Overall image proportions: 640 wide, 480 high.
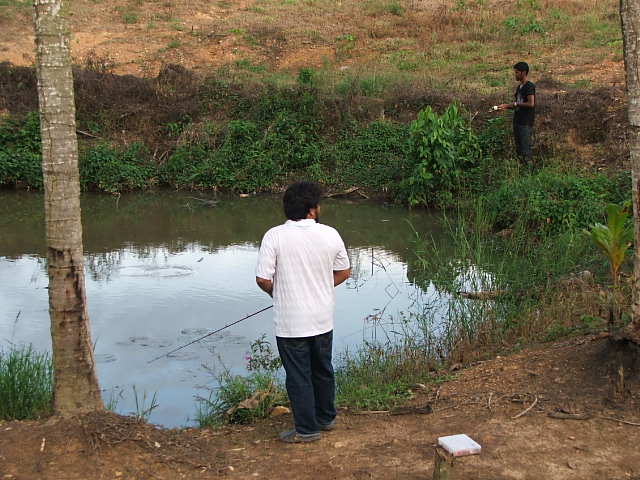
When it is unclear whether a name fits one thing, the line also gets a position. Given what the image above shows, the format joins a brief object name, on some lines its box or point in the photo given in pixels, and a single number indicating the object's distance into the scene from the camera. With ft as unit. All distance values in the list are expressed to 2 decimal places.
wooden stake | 11.75
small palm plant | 22.91
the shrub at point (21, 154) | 50.60
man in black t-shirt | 40.34
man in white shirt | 14.76
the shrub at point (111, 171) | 50.72
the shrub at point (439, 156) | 43.62
